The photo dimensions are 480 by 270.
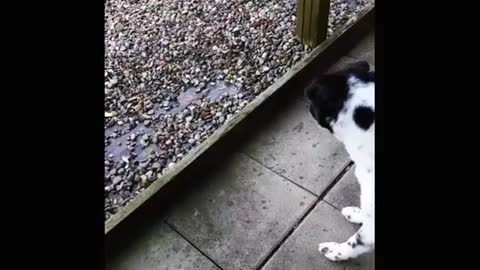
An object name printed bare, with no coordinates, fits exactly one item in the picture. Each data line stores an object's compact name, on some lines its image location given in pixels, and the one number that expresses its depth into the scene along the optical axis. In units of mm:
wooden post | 2545
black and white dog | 1688
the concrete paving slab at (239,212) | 1872
